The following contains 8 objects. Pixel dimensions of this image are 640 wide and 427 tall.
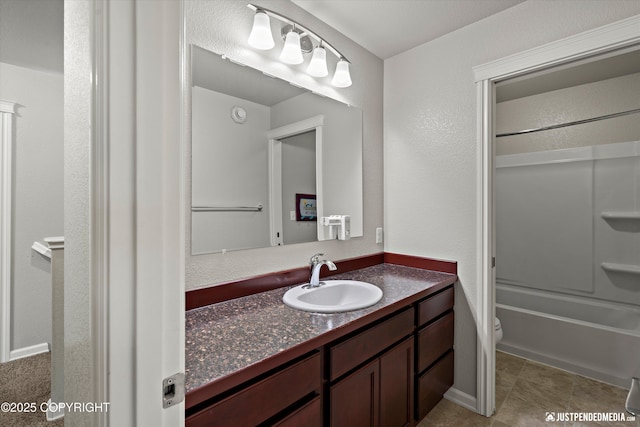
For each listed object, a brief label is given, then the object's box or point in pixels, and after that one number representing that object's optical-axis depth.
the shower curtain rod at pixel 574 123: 2.42
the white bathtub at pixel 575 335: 2.11
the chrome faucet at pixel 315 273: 1.66
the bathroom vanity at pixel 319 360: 0.87
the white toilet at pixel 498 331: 2.24
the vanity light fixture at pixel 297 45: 1.51
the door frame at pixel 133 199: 0.50
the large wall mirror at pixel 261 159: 1.41
